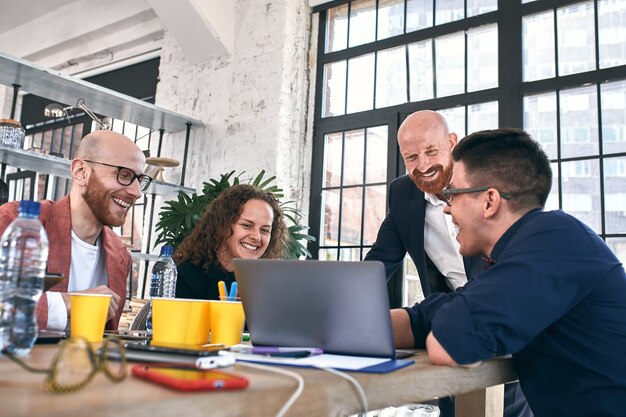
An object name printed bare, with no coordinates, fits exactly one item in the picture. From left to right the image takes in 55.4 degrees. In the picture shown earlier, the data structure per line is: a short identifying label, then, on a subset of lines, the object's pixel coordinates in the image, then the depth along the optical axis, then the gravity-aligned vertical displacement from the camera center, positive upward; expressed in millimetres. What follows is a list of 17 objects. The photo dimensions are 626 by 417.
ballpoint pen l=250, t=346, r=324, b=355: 947 -120
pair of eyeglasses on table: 527 -96
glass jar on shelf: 3725 +817
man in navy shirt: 995 -14
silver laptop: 987 -45
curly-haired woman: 2092 +127
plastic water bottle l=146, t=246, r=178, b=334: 1860 -21
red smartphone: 562 -107
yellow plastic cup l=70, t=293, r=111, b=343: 1054 -84
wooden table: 473 -117
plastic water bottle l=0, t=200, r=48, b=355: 839 -19
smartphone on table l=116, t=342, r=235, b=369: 723 -107
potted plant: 3686 +339
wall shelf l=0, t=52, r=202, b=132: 3975 +1269
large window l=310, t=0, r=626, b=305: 3207 +1191
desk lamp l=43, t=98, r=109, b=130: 4422 +1161
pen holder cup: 1141 -91
